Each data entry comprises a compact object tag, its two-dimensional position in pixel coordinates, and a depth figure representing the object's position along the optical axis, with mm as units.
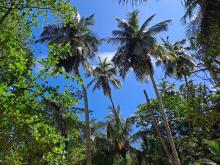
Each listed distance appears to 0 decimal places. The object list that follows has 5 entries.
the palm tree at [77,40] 14839
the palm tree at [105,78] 19544
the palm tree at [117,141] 17950
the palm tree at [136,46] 15195
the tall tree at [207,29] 3077
